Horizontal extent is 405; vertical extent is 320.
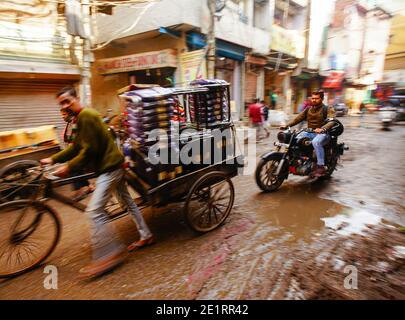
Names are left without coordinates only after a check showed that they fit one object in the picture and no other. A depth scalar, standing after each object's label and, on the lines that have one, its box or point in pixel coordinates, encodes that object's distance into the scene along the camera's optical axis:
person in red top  10.54
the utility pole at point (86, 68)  8.22
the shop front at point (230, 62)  10.70
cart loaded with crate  3.11
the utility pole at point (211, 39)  9.51
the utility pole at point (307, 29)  17.34
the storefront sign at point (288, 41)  15.61
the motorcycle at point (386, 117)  12.50
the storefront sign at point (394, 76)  27.23
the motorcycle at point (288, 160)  4.96
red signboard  23.65
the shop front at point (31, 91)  7.36
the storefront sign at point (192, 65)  9.59
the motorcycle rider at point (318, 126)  4.90
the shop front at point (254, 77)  14.37
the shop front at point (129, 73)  10.28
